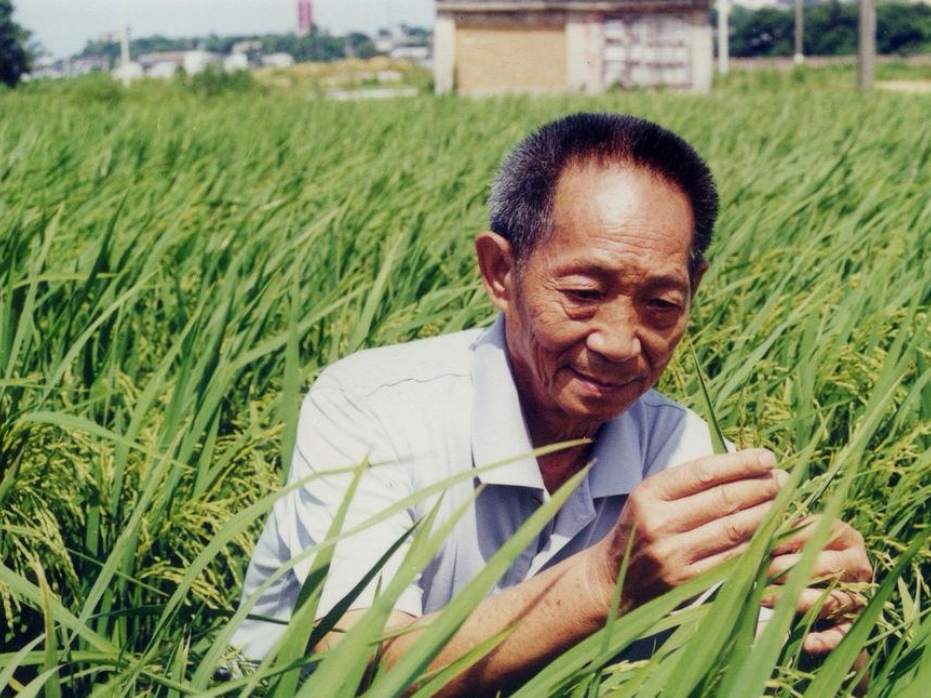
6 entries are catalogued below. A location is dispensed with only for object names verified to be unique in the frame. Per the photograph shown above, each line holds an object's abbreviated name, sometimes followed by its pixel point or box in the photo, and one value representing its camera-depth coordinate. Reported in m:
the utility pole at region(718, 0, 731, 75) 29.12
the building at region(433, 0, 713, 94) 20.89
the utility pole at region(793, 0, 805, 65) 44.88
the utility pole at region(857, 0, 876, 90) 18.08
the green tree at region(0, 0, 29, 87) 25.64
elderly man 1.21
